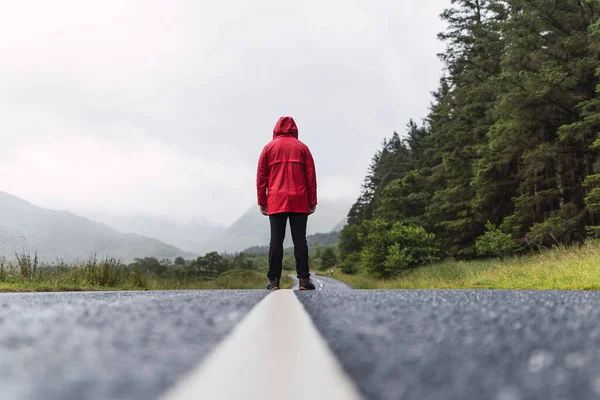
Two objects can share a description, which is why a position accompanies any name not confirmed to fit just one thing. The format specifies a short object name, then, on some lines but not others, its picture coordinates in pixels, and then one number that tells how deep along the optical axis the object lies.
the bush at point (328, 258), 115.20
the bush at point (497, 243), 23.14
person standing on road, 5.93
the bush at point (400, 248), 32.69
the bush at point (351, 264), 66.12
